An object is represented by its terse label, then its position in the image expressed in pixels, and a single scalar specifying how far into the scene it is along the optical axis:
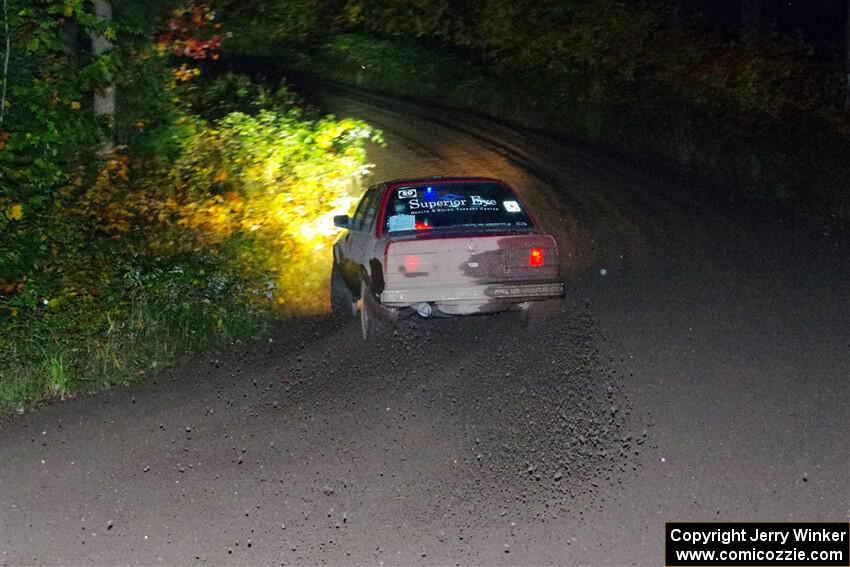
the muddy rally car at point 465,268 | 11.09
